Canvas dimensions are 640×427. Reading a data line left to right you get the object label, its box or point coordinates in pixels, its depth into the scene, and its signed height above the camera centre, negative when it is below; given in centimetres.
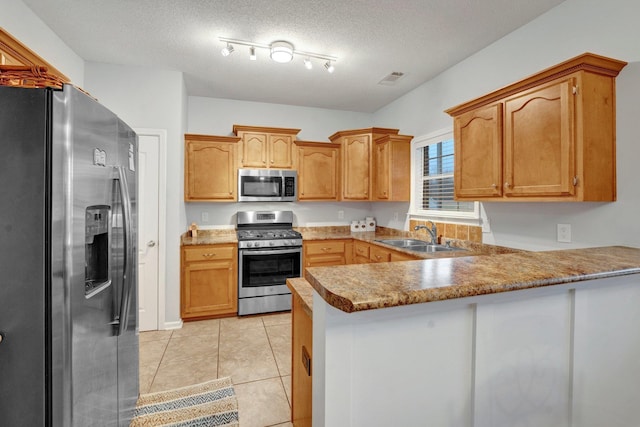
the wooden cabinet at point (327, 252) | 386 -53
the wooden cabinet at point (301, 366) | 130 -75
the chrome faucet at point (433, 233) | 321 -22
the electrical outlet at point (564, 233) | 203 -14
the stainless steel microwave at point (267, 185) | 388 +37
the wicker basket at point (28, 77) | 105 +49
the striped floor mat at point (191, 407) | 186 -131
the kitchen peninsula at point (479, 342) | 88 -45
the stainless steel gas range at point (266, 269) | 354 -70
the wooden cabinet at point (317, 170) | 414 +61
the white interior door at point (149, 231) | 314 -20
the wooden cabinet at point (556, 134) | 170 +50
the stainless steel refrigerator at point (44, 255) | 100 -15
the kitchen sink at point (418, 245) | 310 -36
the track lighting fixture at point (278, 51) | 262 +150
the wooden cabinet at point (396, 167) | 380 +60
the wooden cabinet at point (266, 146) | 388 +89
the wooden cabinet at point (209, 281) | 338 -81
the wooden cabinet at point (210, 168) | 366 +56
